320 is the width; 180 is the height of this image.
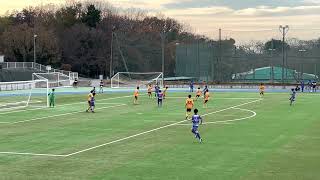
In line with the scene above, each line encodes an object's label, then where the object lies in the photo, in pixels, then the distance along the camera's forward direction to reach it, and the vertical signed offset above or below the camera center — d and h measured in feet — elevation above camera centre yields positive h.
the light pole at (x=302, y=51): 307.17 +13.55
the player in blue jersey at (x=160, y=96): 150.61 -6.17
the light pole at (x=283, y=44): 292.63 +16.72
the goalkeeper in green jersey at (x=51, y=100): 151.89 -7.36
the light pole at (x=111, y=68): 318.90 +3.92
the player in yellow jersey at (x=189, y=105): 113.80 -6.59
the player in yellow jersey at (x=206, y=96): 147.64 -6.05
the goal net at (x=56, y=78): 265.34 -1.93
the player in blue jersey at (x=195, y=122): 78.23 -7.16
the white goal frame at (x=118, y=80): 279.59 -3.02
